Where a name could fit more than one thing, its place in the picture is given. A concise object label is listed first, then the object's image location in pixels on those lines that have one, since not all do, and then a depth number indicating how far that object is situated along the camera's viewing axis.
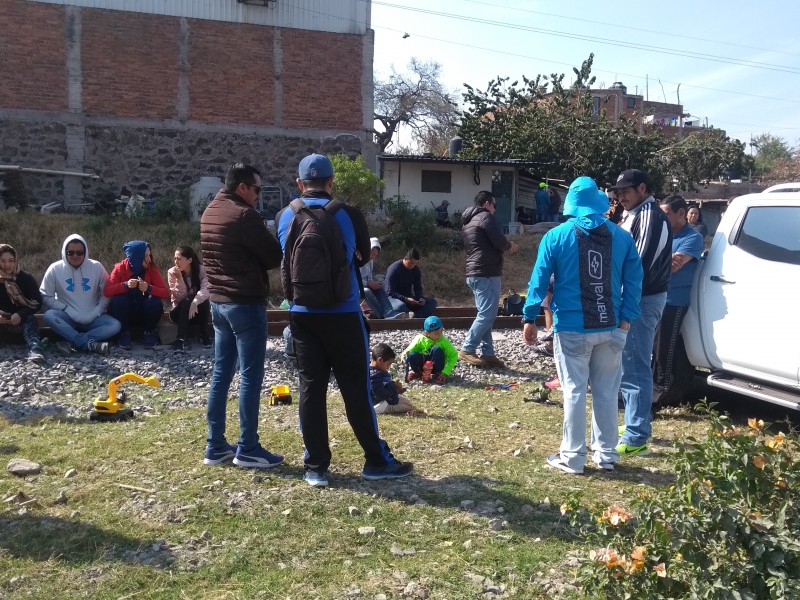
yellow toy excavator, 6.46
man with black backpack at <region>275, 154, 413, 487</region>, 4.39
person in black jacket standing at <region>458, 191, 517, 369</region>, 8.49
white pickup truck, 5.87
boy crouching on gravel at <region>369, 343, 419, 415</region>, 6.52
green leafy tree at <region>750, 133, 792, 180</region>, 54.99
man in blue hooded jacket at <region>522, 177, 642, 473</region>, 4.84
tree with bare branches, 44.19
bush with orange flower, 2.71
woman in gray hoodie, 8.99
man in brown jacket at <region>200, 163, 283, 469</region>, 4.84
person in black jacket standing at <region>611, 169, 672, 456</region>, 5.52
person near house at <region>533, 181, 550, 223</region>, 24.62
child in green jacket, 8.02
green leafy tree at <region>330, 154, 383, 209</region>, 17.45
